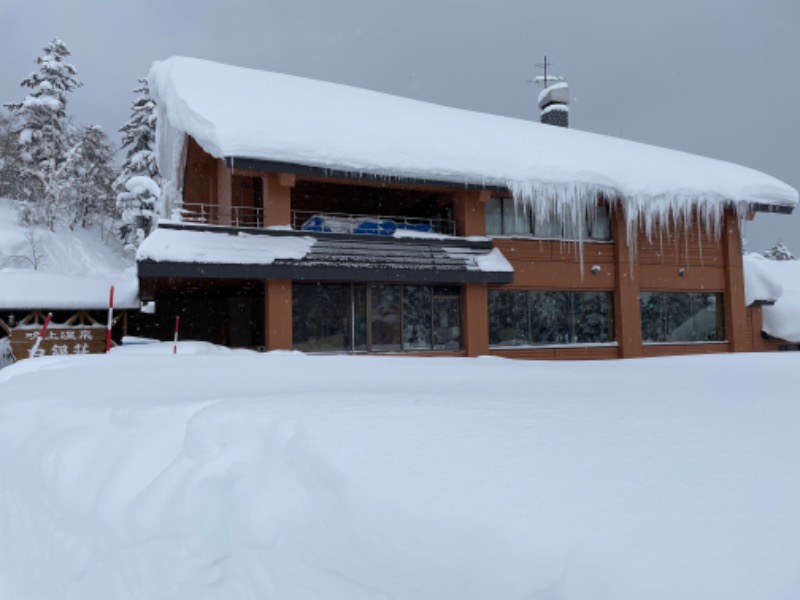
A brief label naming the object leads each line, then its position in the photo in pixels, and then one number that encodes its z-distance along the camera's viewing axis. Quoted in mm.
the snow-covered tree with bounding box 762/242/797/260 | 55750
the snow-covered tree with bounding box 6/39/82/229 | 33969
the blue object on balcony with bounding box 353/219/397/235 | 13141
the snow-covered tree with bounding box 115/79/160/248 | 28531
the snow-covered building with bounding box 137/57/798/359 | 11727
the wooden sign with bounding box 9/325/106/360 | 14273
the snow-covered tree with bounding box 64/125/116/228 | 36188
